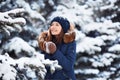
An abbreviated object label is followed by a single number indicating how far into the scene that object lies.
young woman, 2.47
